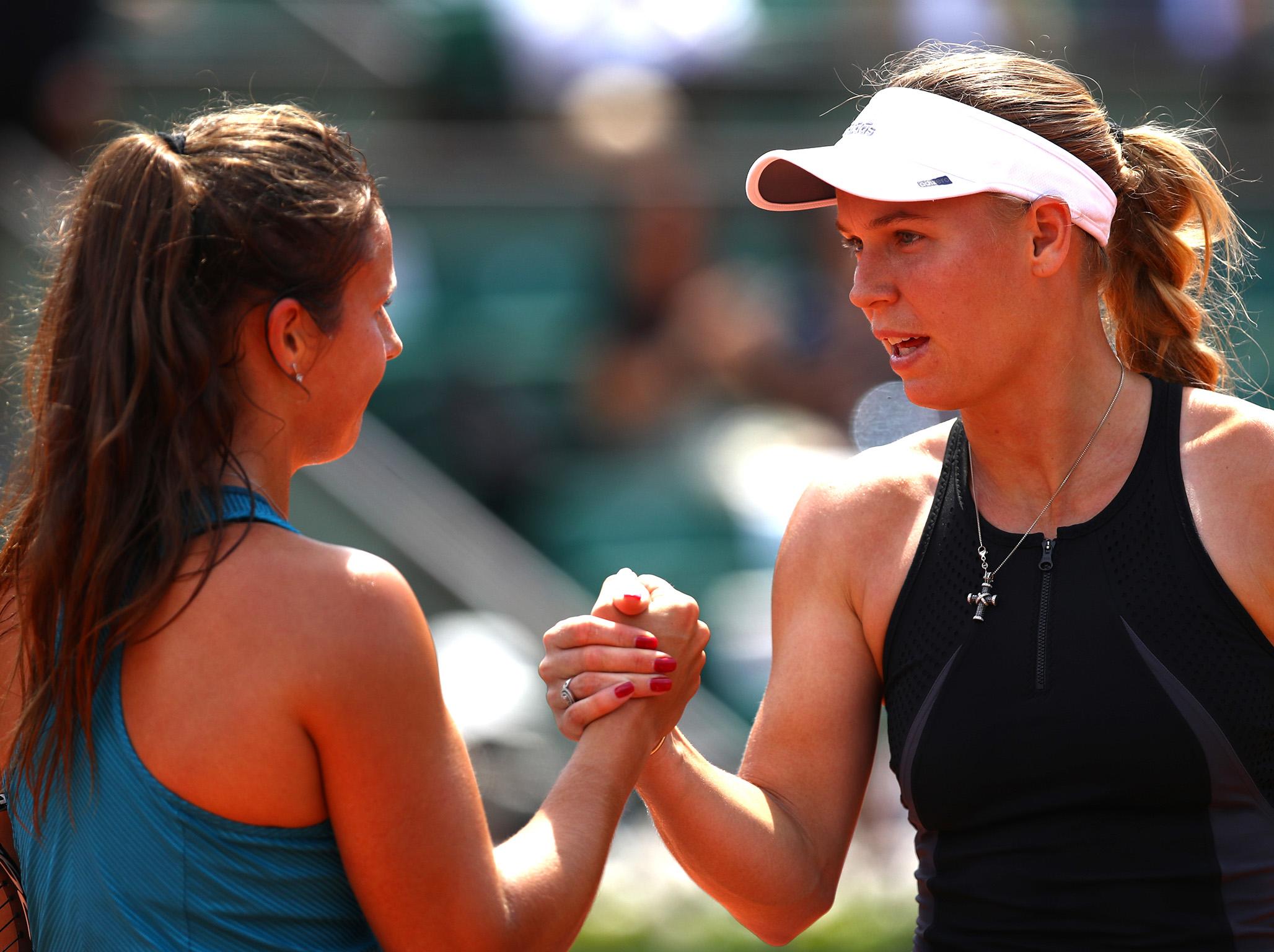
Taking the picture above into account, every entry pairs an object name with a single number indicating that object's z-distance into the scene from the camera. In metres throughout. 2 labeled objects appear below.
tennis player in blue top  11.47
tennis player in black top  11.64
